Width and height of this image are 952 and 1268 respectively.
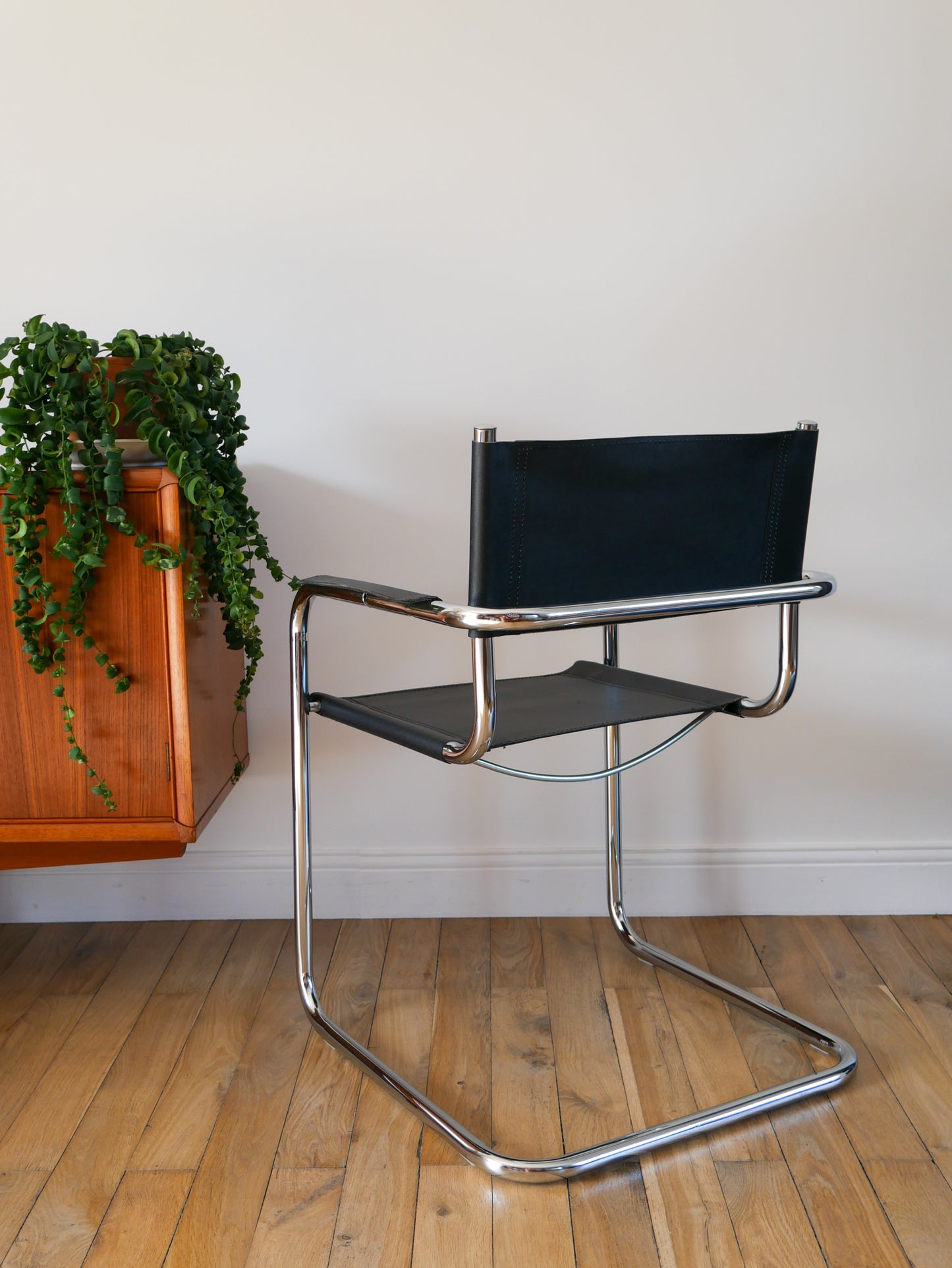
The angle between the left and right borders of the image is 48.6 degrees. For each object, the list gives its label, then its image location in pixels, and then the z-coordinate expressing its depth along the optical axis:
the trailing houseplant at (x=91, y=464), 1.45
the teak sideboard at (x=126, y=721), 1.54
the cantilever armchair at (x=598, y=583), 1.15
